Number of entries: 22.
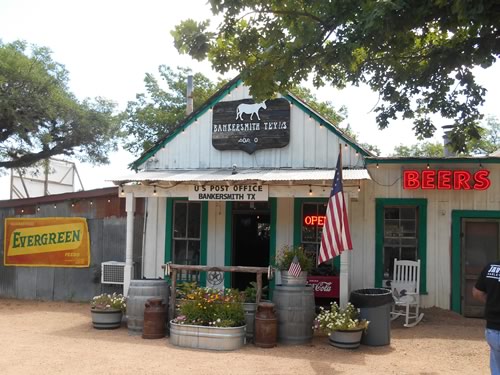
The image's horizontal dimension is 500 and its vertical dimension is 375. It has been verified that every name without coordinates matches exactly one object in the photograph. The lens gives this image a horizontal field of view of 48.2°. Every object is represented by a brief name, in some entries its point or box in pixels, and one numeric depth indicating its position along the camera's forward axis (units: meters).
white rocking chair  9.80
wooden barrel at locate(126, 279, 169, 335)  8.97
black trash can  8.27
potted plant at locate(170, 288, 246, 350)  7.93
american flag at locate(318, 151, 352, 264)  7.86
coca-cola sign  10.42
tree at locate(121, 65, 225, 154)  28.47
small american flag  8.41
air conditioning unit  11.80
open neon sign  11.08
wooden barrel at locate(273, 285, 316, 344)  8.26
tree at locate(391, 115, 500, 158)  37.46
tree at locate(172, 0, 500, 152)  5.95
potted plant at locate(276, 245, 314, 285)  8.53
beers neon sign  10.38
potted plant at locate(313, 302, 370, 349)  8.03
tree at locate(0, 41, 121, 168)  14.85
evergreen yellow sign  12.40
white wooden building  10.32
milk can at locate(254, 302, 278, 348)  8.06
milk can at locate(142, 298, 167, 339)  8.62
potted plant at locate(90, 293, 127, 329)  9.34
